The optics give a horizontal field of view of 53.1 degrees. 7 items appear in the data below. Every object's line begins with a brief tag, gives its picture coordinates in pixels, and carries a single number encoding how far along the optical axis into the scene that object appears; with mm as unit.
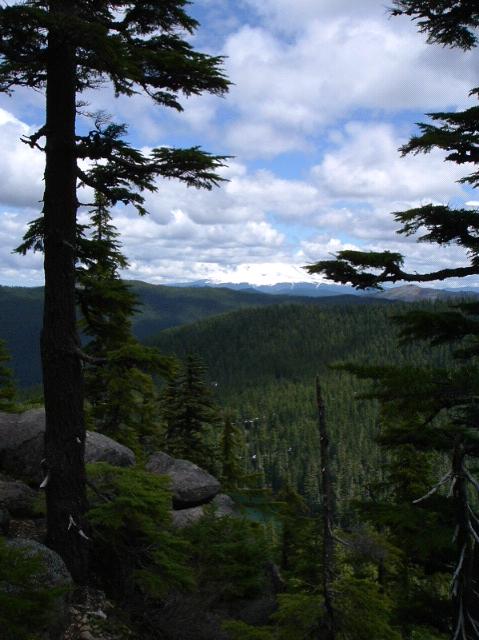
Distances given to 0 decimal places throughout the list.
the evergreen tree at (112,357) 7945
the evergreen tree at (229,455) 31469
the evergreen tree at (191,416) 27891
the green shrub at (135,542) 8531
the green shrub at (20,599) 3629
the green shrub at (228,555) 13180
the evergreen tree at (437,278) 6832
